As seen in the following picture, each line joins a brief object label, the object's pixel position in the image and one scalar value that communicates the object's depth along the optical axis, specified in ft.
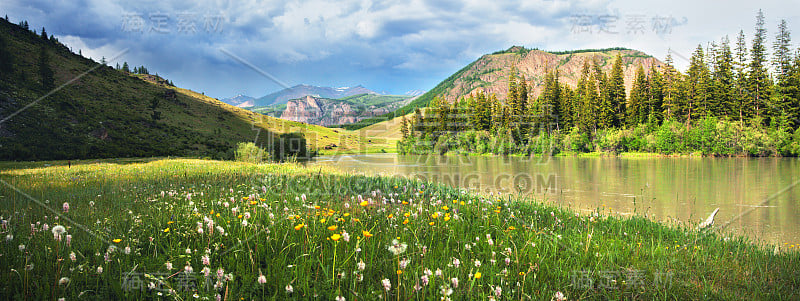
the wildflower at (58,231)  7.90
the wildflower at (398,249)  7.41
